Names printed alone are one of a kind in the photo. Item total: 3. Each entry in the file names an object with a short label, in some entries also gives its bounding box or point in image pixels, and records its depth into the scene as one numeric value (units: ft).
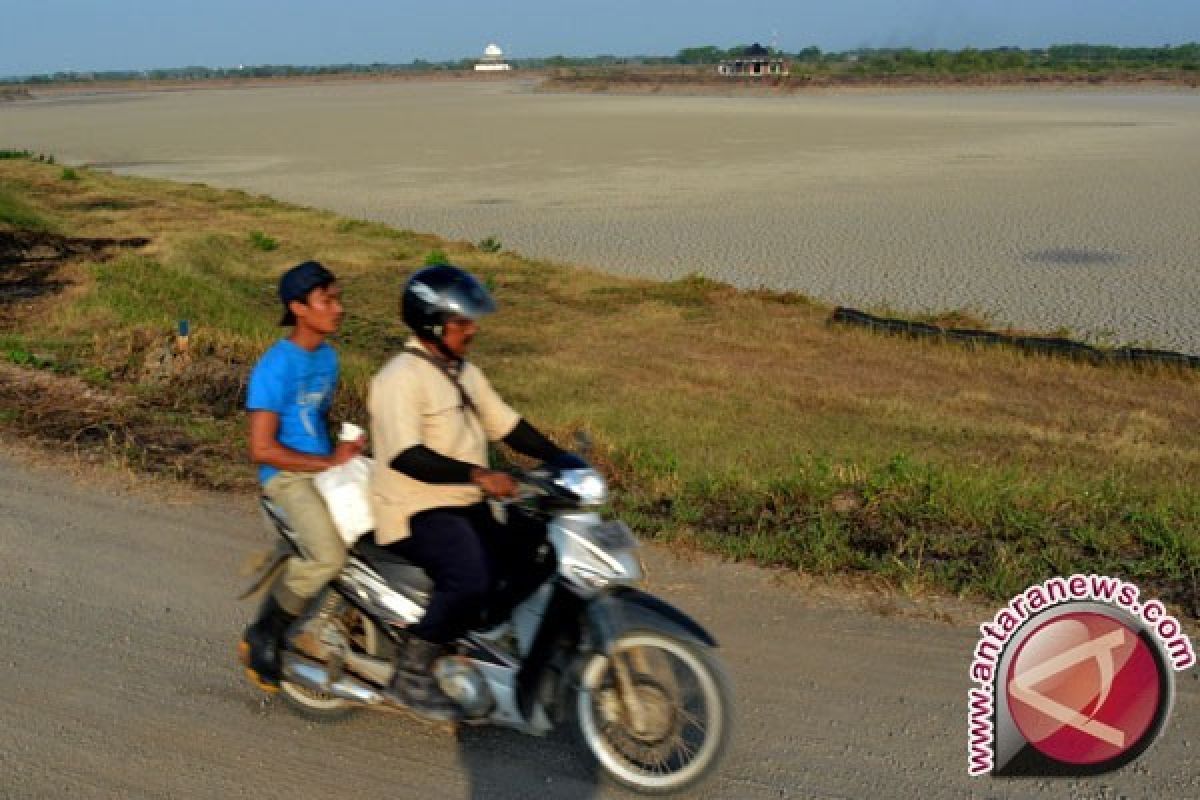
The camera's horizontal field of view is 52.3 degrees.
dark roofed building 403.34
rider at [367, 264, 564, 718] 11.85
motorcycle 11.58
